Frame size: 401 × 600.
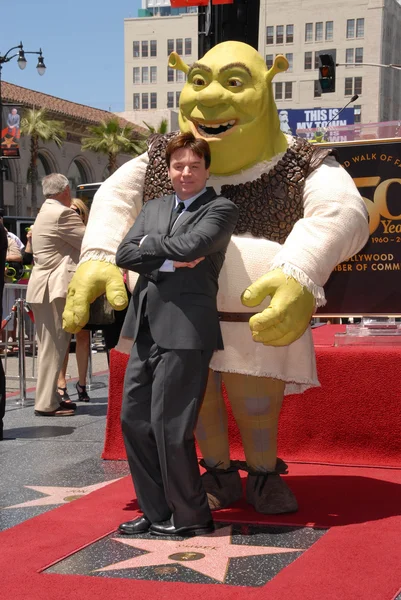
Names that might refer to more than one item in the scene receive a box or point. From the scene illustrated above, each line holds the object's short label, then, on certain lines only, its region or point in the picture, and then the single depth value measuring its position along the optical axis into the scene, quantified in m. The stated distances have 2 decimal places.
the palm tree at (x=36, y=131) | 43.25
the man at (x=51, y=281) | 7.27
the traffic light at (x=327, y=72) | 21.89
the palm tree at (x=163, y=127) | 49.93
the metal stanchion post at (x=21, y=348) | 8.09
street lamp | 26.08
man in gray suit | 3.76
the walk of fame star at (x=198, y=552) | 3.47
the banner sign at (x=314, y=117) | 47.97
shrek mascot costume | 4.07
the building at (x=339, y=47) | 85.19
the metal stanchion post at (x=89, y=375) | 9.13
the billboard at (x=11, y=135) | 28.72
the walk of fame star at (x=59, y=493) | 4.57
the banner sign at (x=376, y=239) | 6.46
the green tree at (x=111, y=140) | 48.88
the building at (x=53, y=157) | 44.25
